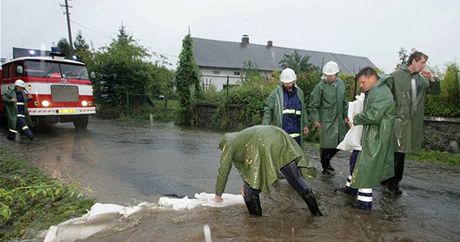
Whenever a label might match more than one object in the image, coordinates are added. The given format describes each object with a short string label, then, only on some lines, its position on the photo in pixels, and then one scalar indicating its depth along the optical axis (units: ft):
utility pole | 101.14
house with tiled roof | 122.93
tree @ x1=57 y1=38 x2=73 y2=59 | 126.72
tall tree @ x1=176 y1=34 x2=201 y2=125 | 52.08
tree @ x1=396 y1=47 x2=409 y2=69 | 72.59
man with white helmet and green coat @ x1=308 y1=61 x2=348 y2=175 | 20.45
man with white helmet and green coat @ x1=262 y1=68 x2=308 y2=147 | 18.24
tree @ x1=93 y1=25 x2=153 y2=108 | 68.80
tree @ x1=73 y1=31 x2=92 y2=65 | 79.05
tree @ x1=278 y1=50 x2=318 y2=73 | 88.12
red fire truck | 39.04
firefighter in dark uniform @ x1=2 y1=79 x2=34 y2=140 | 34.17
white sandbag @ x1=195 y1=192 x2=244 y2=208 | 15.02
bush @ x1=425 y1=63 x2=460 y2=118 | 31.19
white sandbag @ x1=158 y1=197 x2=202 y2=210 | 14.78
